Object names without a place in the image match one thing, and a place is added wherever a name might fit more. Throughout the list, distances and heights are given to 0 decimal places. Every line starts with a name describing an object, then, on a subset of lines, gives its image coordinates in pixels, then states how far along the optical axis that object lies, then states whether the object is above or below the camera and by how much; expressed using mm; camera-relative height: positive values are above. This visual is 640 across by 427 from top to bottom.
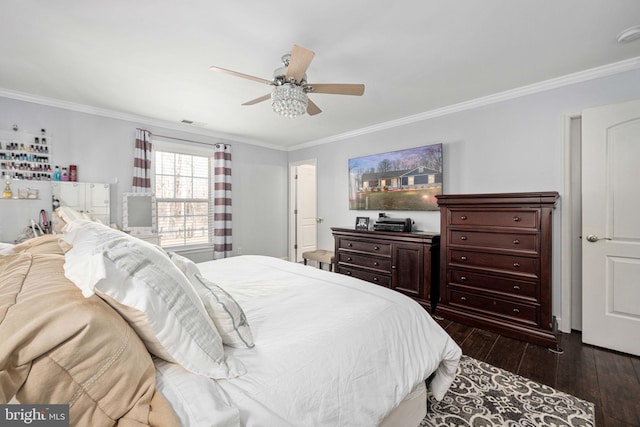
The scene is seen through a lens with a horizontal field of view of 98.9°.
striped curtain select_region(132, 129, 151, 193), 3697 +649
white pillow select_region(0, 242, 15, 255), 1819 -271
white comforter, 878 -569
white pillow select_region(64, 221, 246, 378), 756 -266
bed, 650 -495
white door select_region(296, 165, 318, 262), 5711 +1
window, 4078 +200
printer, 3600 -191
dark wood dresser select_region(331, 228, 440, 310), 3189 -642
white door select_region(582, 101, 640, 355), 2271 -146
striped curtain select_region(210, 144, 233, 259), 4480 +101
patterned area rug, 1604 -1233
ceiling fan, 1983 +932
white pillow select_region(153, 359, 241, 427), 703 -526
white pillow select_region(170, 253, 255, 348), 1028 -407
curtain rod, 3968 +1085
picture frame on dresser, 4121 -197
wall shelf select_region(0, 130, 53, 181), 2936 +605
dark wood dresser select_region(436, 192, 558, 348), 2459 -524
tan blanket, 587 -351
